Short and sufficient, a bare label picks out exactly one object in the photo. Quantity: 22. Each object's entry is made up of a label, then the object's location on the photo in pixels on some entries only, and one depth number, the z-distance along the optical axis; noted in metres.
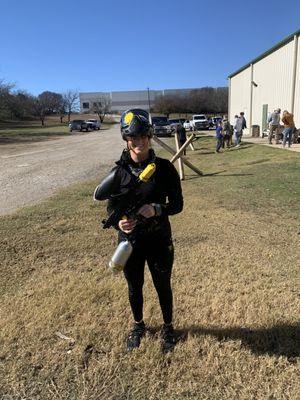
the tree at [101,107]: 117.23
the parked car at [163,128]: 37.94
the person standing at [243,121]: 22.66
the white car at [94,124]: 62.84
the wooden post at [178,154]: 11.91
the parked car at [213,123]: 51.11
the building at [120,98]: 136.88
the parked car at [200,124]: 48.93
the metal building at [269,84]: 22.73
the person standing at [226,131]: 21.72
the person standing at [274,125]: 21.48
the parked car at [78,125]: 59.84
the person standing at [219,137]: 20.77
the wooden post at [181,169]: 11.90
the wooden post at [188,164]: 12.25
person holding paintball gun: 2.81
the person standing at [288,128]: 18.31
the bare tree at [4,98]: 49.38
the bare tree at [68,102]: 113.99
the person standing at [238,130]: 22.33
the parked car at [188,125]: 50.59
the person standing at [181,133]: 16.16
